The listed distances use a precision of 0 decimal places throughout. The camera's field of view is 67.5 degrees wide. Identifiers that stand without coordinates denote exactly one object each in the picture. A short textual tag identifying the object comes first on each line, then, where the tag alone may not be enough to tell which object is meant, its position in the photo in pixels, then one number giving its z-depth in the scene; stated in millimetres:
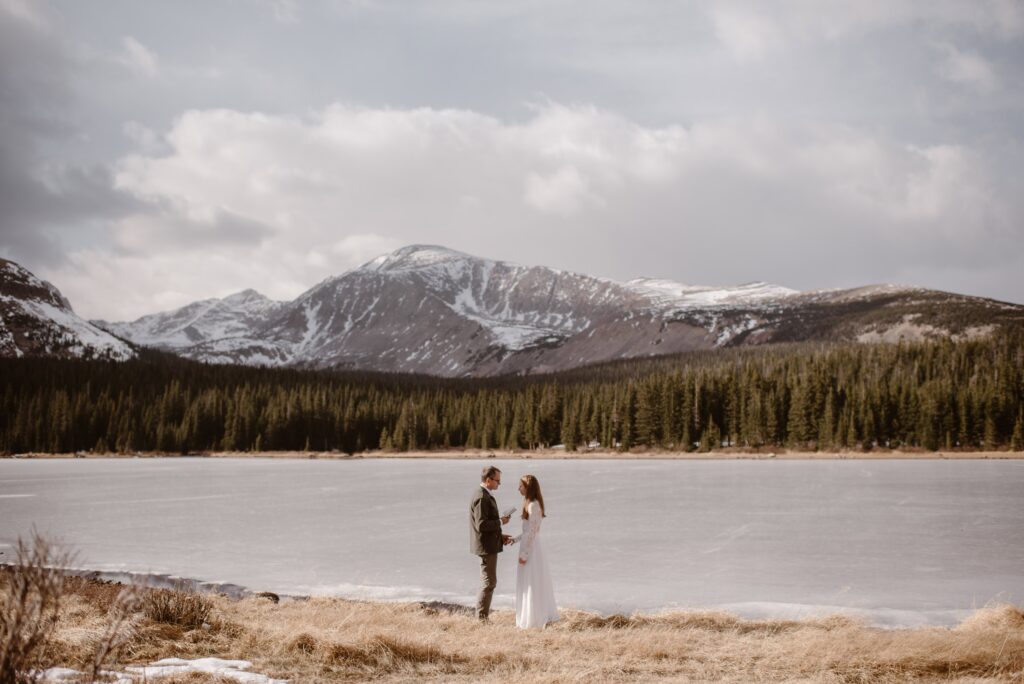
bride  12367
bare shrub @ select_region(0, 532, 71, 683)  5629
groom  12875
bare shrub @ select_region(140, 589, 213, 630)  10805
